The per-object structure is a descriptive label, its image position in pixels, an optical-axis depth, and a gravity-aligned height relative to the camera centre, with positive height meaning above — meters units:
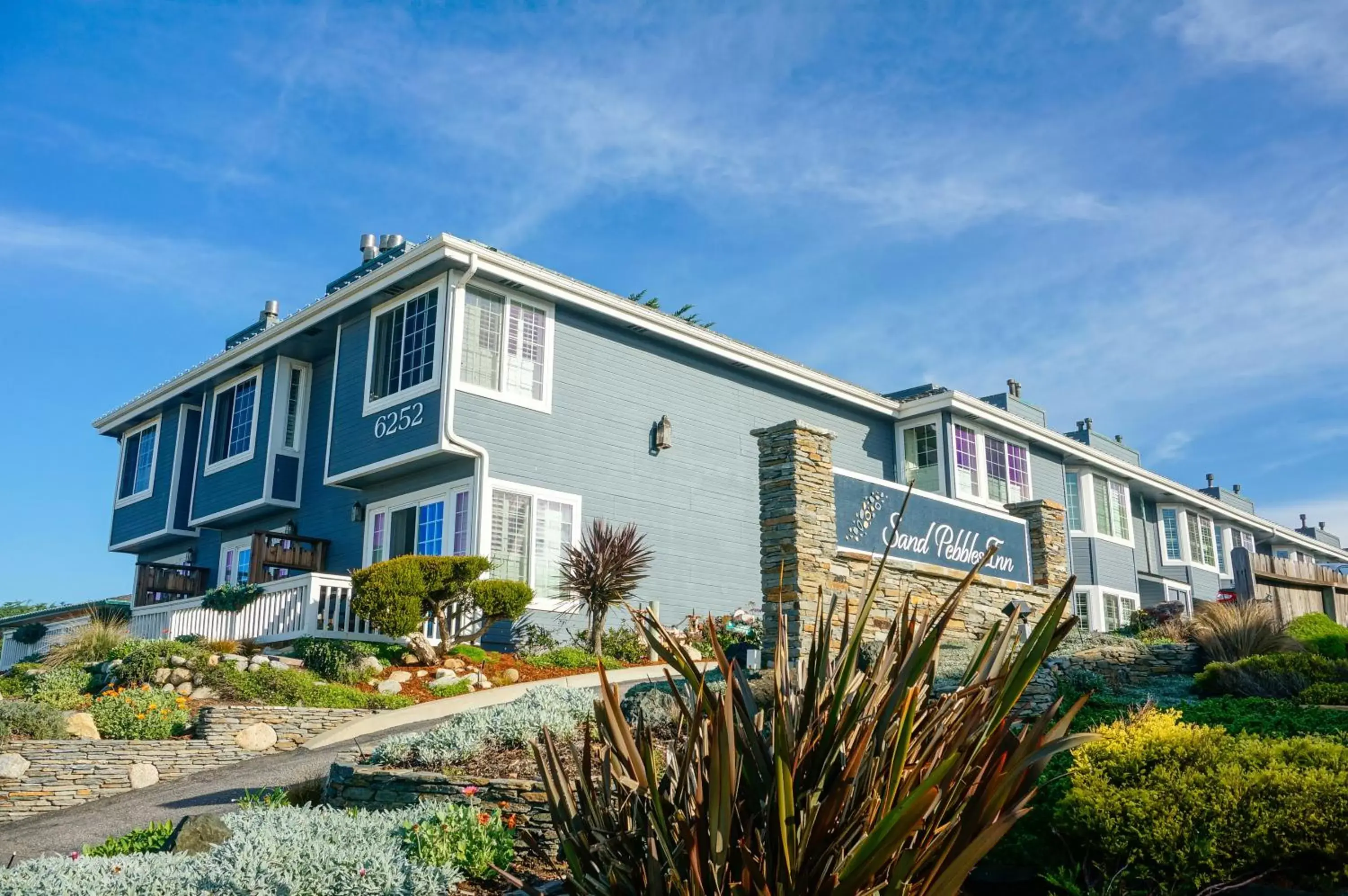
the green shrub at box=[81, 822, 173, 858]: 7.05 -1.10
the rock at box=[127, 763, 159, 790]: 10.31 -0.93
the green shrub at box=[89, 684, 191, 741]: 11.32 -0.40
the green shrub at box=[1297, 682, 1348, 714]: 8.95 -0.07
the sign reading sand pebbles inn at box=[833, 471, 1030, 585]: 11.37 +1.76
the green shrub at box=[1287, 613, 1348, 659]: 12.27 +0.63
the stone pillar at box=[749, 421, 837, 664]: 10.37 +1.62
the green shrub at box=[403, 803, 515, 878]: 5.76 -0.88
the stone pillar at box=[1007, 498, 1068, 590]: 14.01 +1.88
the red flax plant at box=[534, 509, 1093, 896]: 2.40 -0.23
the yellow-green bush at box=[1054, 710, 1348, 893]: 4.72 -0.59
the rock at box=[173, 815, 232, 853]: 6.11 -0.90
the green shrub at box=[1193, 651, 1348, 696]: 9.60 +0.10
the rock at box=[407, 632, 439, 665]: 14.26 +0.41
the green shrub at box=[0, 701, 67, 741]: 10.72 -0.45
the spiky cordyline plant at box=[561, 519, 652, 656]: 14.96 +1.53
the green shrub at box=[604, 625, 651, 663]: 15.80 +0.51
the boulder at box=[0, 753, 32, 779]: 9.87 -0.82
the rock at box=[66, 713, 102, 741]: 11.01 -0.51
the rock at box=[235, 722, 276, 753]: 11.20 -0.62
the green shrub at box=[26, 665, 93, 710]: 12.30 -0.13
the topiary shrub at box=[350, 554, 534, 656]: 13.61 +1.13
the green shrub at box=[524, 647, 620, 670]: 15.09 +0.29
